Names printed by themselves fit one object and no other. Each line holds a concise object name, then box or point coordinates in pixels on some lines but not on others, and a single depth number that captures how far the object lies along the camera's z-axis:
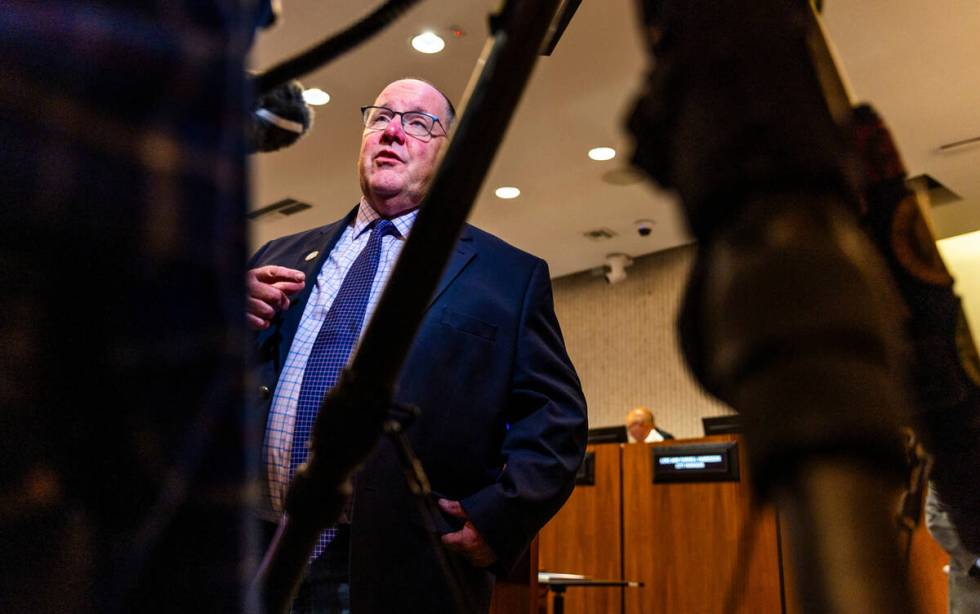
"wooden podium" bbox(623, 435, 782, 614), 4.20
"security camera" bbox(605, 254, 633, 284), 7.69
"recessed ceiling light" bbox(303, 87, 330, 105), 4.91
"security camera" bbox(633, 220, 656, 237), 6.79
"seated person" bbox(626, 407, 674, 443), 6.43
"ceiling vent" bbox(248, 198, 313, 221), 6.60
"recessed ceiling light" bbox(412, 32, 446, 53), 4.32
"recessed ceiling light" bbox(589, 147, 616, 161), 5.51
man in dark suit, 1.20
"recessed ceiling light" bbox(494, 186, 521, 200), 6.18
